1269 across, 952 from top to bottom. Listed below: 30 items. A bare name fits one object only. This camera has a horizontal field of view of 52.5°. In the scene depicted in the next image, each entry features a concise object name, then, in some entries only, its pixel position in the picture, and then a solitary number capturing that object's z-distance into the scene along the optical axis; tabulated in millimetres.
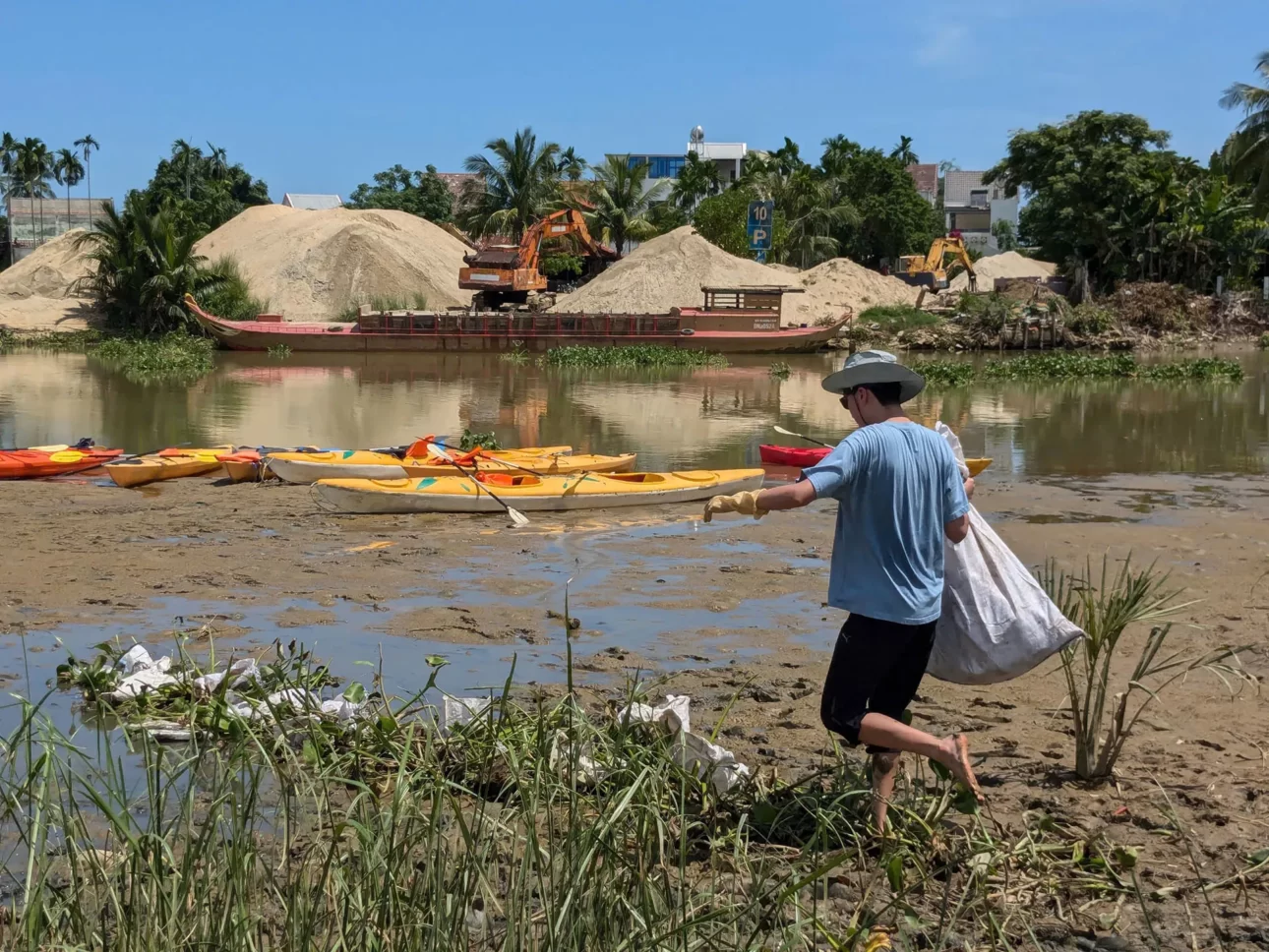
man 4008
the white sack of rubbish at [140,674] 5707
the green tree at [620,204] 54719
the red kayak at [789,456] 14831
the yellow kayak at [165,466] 13133
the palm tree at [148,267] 38281
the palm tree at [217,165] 70000
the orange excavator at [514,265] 39719
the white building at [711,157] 84688
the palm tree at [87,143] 79875
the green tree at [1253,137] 40938
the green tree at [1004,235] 81875
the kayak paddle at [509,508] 11109
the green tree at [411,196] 66625
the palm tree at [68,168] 78812
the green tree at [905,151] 74688
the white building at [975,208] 83438
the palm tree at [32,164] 75562
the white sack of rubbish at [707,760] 4371
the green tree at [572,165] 55406
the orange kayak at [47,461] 13367
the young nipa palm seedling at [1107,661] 4504
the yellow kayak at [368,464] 12750
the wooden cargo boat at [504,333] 36469
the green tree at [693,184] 59625
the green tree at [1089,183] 45125
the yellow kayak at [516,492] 11406
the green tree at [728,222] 51844
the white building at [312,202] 71750
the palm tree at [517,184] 52031
